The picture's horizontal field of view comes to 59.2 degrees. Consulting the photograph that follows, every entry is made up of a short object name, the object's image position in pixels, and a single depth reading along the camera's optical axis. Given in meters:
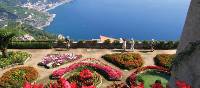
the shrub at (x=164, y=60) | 16.87
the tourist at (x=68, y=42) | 19.47
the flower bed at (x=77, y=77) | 15.14
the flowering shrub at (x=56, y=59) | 17.27
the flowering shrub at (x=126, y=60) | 16.78
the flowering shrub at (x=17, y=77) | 15.05
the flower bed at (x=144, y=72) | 15.40
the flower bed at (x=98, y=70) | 15.76
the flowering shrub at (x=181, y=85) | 4.30
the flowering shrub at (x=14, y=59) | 17.35
